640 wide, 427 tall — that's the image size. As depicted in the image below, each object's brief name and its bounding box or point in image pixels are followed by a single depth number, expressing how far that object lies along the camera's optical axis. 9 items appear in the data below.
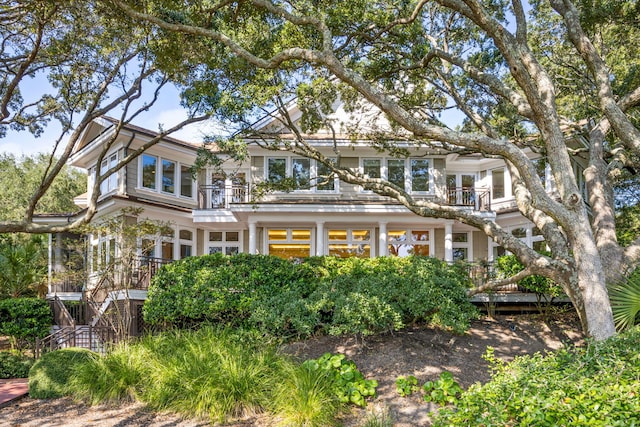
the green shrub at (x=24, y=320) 14.65
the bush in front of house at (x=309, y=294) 9.54
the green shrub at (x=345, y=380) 7.54
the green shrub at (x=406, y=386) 7.80
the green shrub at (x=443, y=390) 7.53
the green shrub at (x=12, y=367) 11.27
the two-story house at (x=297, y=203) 18.22
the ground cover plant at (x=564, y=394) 3.83
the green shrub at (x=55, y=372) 8.64
